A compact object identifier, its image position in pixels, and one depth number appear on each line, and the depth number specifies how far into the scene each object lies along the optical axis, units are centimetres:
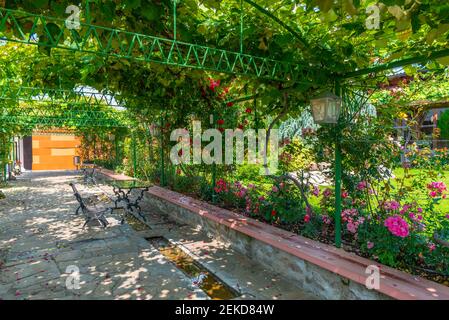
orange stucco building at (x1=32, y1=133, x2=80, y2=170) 2362
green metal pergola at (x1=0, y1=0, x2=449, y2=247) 262
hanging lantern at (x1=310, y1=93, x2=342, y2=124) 362
